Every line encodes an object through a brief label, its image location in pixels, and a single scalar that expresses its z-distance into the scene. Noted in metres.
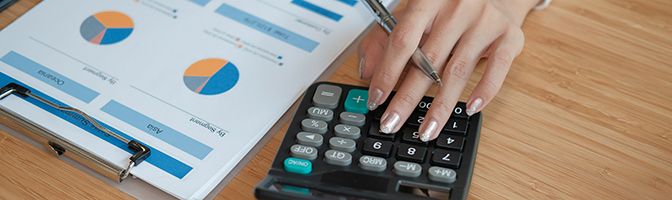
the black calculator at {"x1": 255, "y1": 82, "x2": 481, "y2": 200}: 0.62
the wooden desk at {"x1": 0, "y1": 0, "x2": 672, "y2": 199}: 0.66
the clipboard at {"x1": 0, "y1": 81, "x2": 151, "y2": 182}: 0.67
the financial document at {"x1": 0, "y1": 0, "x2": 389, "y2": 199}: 0.69
